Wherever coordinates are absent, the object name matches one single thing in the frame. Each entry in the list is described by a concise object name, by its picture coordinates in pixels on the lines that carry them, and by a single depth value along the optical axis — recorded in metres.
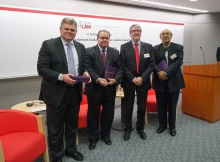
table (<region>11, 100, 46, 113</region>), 2.61
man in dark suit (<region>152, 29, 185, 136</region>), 2.93
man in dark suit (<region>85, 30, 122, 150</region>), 2.50
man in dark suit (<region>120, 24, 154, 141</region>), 2.73
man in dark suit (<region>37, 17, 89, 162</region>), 2.01
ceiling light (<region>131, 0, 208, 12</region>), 4.42
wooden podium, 3.45
